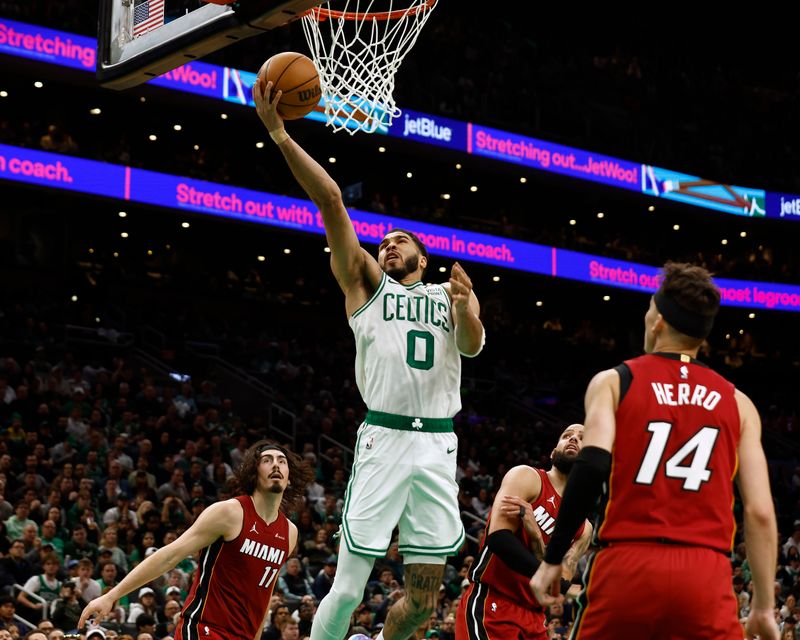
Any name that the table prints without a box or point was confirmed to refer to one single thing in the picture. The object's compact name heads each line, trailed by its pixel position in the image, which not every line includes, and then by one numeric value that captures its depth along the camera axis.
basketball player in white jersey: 5.97
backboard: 6.49
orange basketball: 6.05
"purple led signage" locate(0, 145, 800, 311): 23.23
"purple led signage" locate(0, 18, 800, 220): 22.69
